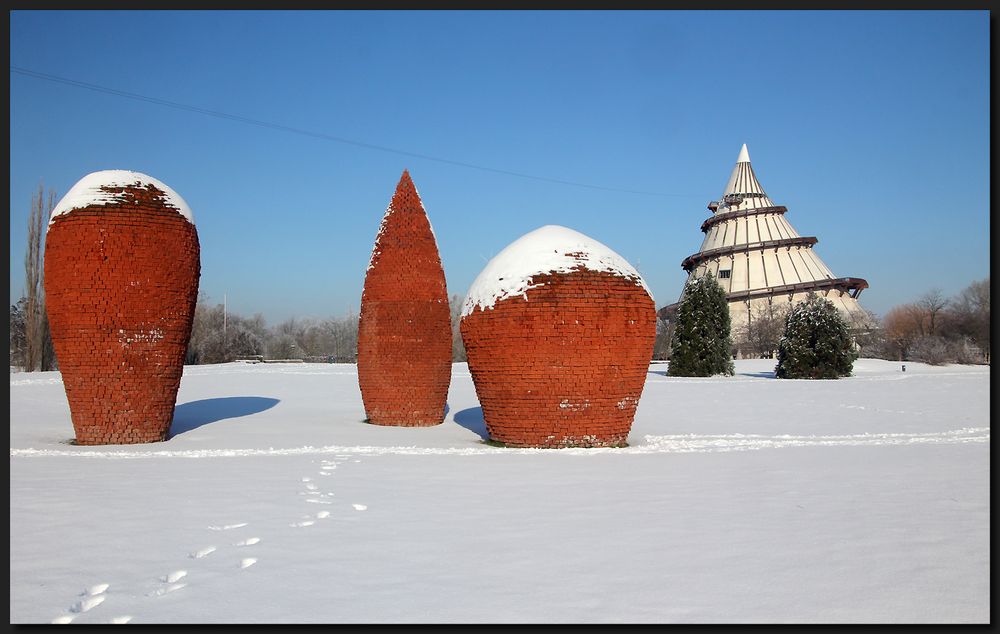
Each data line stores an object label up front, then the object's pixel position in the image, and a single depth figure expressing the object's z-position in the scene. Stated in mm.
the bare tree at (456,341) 68625
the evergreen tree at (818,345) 30766
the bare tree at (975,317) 54531
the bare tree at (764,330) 53028
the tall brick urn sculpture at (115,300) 11977
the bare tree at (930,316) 65312
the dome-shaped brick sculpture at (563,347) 11609
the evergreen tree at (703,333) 33844
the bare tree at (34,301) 33031
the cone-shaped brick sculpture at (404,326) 15227
